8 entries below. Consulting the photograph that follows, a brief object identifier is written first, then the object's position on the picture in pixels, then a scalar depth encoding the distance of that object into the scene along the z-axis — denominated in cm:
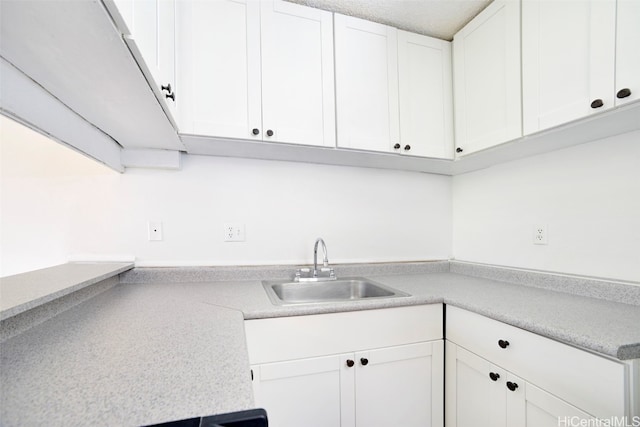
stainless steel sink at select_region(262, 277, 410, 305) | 151
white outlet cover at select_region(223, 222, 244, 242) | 156
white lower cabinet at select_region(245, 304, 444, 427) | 106
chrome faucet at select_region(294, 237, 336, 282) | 157
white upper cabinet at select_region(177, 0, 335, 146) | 122
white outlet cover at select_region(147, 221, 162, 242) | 147
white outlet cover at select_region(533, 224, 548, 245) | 139
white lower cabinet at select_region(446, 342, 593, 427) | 85
